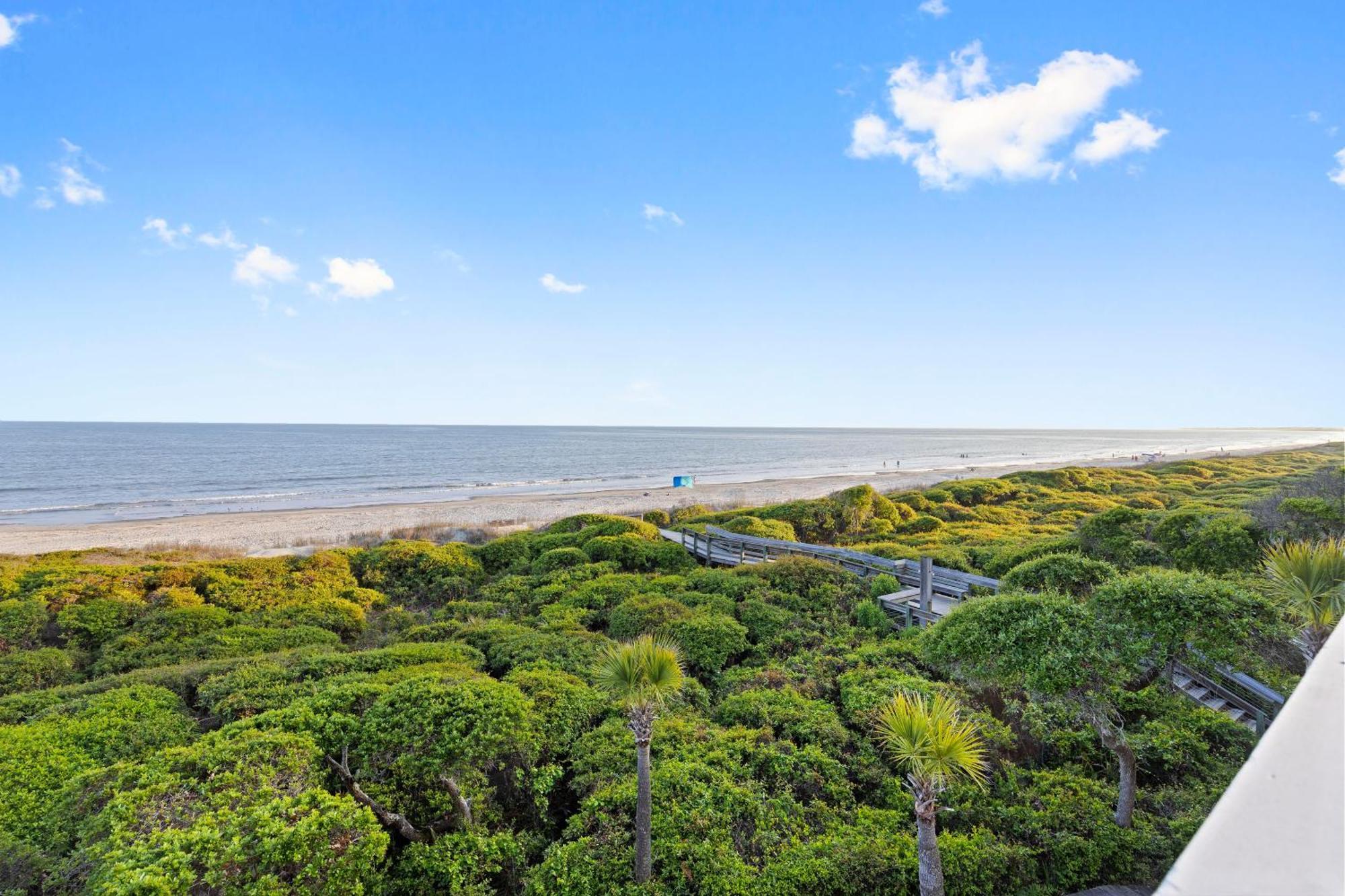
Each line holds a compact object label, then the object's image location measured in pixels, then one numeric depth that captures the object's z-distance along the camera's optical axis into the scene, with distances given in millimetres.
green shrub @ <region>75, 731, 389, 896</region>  4934
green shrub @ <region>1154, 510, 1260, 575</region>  12359
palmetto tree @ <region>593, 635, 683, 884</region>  5898
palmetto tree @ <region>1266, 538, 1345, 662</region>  5340
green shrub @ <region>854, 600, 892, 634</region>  12602
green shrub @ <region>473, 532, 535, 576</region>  20719
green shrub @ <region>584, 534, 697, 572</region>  18953
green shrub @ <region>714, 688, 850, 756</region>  8445
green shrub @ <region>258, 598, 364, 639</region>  14008
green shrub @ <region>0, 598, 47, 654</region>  12680
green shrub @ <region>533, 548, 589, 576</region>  18672
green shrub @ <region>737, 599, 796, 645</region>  12242
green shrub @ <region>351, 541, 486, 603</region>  18047
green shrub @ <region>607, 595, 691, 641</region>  12305
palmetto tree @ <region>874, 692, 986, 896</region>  5090
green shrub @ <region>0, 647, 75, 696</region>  10547
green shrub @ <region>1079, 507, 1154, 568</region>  14648
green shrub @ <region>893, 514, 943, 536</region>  24156
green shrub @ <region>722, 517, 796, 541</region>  22109
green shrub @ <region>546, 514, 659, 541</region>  22203
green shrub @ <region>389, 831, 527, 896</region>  6125
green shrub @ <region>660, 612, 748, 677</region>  11125
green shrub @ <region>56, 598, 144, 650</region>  13141
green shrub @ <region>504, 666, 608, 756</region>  8344
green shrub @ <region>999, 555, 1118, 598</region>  8883
